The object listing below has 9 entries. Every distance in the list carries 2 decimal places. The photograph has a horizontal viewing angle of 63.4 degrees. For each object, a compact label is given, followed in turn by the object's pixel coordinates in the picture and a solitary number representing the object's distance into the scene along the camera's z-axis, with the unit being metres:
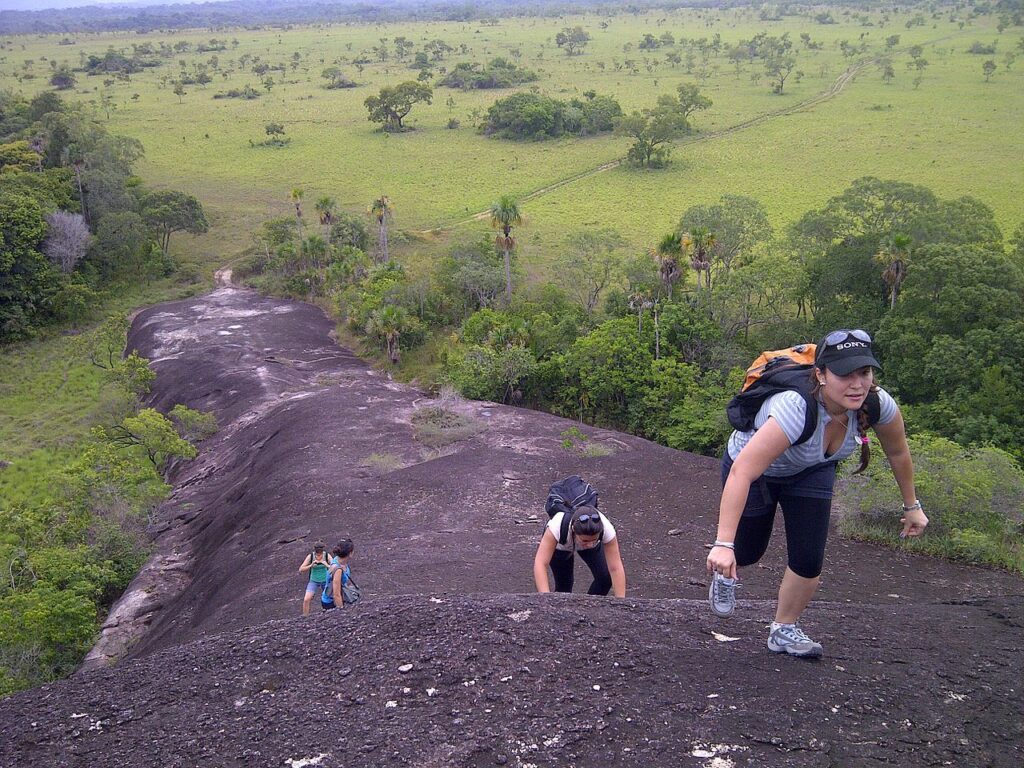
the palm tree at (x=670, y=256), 29.67
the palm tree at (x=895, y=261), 26.31
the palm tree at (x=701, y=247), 29.75
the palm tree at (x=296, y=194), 44.03
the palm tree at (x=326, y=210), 42.33
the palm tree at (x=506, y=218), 32.66
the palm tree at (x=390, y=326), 32.62
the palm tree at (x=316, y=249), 41.47
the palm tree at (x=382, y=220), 42.25
